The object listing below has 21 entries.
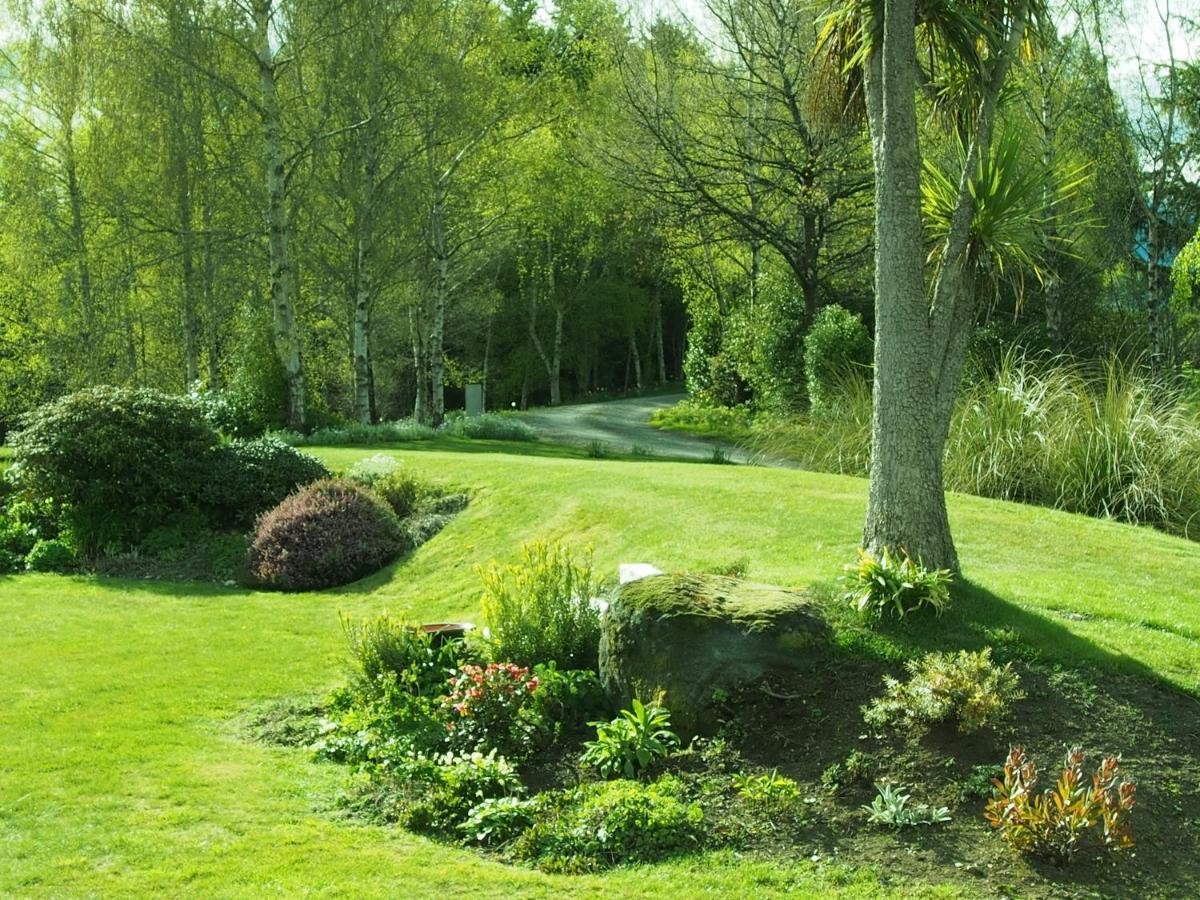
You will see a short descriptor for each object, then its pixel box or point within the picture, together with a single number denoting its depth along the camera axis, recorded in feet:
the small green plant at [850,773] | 20.16
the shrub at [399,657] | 27.71
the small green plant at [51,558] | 49.70
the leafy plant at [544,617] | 27.40
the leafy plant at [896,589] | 24.39
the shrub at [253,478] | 53.57
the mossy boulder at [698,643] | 23.40
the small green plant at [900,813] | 18.61
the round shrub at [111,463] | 51.72
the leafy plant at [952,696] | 20.45
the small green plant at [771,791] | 19.61
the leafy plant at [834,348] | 73.97
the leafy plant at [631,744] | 21.58
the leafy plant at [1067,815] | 16.96
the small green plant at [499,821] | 19.65
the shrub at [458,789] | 20.47
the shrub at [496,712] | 23.76
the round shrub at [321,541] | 46.21
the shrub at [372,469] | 54.54
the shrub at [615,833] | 18.51
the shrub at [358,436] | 74.69
